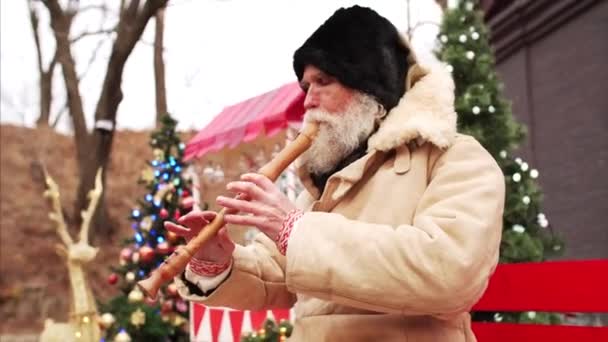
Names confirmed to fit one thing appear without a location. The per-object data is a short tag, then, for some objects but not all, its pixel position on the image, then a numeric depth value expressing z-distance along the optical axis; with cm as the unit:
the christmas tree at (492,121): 630
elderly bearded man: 200
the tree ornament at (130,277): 864
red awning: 684
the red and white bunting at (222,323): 740
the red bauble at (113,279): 904
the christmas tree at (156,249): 836
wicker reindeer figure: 703
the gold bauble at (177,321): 877
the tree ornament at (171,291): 842
